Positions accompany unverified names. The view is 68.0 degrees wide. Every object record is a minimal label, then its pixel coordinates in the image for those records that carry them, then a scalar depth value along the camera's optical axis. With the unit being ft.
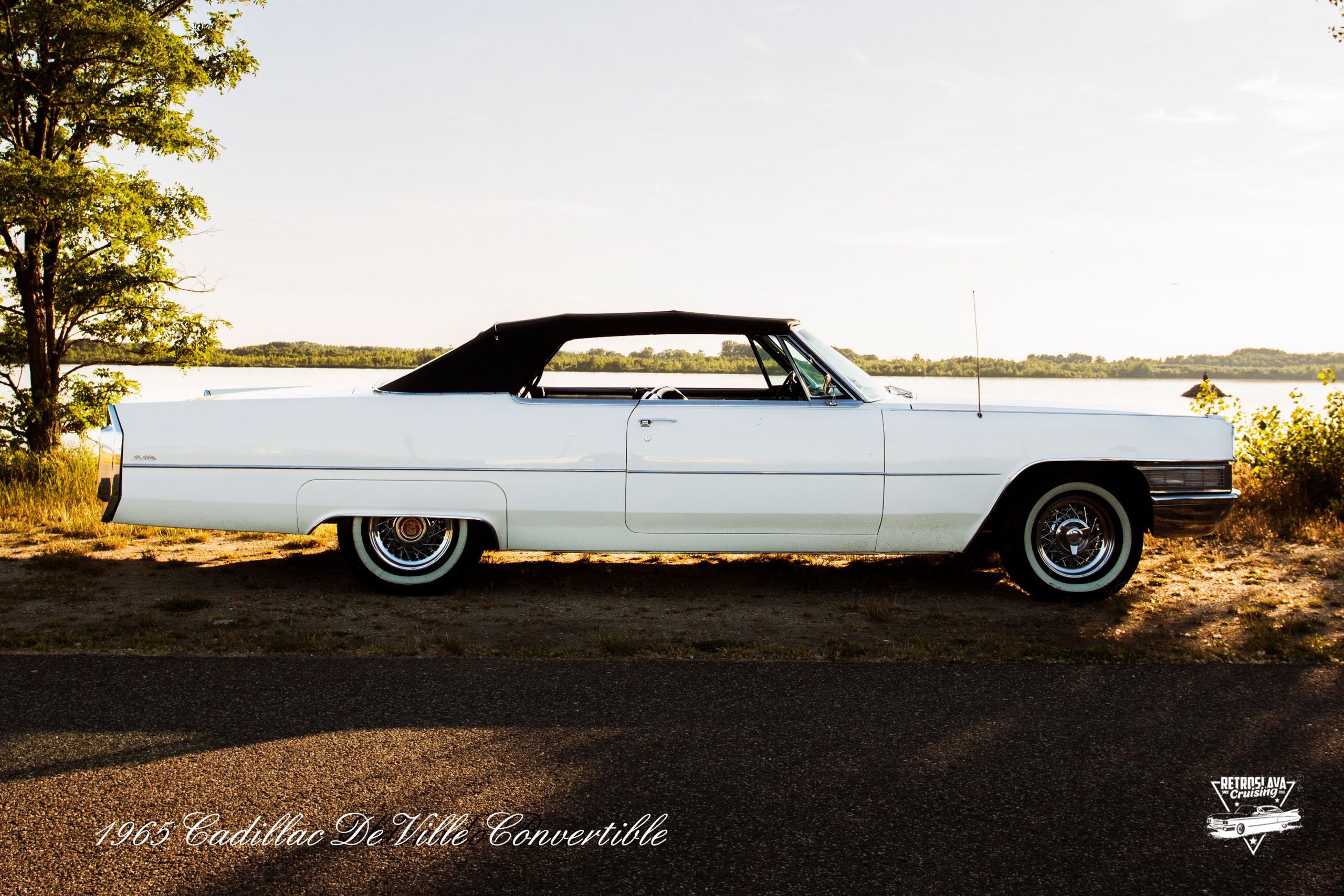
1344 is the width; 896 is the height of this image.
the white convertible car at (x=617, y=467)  17.13
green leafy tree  30.73
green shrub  27.48
